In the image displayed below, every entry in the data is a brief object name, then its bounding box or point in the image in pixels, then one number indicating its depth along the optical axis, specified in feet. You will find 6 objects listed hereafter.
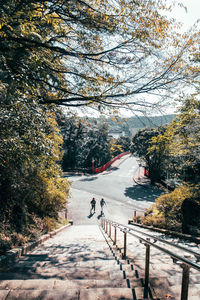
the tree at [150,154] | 91.86
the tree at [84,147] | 123.03
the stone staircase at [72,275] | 7.47
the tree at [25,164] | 15.33
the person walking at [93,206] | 56.15
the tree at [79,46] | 13.78
